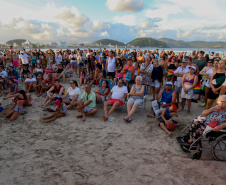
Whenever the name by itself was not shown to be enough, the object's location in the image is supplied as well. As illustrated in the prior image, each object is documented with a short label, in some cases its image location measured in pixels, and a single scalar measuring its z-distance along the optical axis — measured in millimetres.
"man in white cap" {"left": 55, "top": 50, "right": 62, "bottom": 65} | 10830
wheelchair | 2807
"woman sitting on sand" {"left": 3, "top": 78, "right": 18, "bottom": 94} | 6902
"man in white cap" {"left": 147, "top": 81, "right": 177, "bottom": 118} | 4402
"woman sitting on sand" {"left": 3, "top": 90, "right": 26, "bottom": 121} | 4759
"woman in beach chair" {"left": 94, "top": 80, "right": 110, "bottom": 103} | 5516
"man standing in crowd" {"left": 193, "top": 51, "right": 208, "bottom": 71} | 6289
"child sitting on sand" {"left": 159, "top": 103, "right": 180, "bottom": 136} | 3958
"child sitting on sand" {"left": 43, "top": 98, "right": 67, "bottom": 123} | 4734
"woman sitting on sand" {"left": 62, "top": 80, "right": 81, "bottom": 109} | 5309
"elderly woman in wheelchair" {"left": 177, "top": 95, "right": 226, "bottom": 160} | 2810
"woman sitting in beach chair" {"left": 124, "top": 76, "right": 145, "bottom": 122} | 4672
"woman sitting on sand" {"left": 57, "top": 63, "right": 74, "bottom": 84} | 8749
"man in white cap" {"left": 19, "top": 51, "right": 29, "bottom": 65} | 9953
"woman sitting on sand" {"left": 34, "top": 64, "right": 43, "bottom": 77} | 7988
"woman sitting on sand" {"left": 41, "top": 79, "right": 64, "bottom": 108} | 5711
